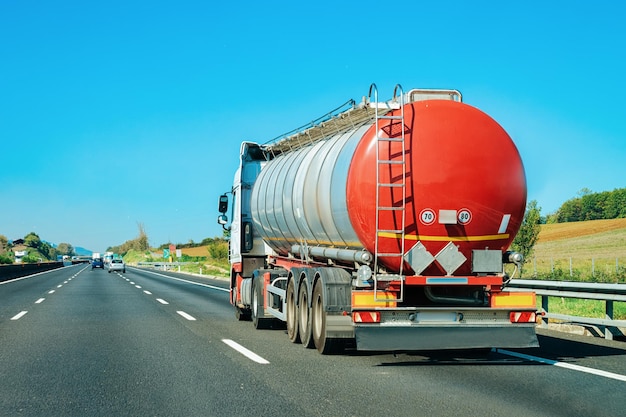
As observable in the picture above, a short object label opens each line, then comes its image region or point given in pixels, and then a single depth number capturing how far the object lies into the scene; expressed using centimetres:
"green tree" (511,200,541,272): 4300
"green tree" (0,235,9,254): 18375
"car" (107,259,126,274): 6309
